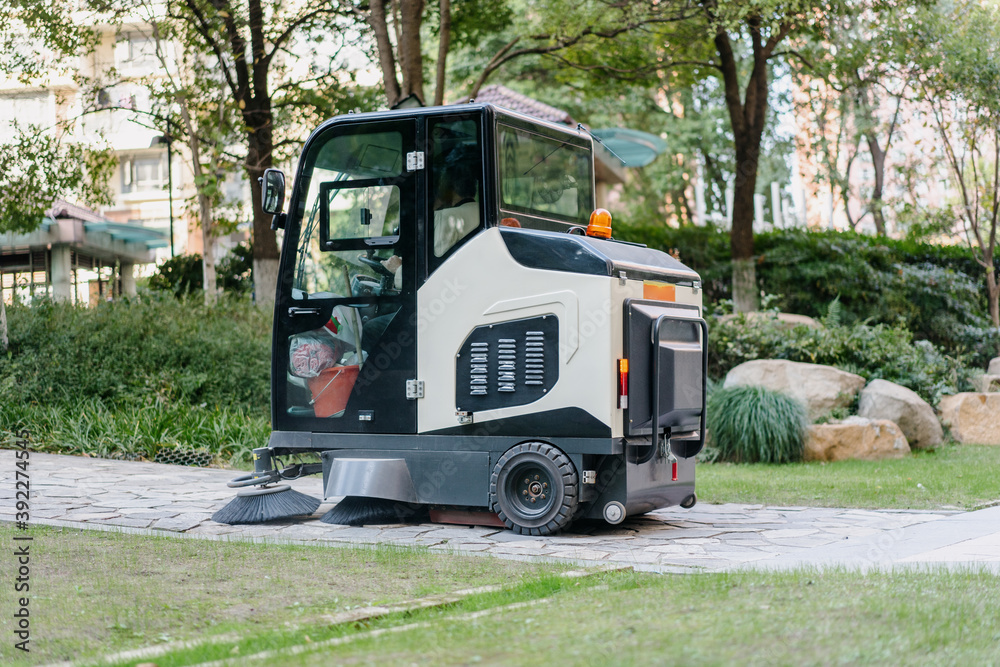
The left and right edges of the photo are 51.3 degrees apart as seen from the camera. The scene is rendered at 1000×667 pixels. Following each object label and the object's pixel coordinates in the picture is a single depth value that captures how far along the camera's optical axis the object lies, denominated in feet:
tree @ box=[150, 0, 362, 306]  50.14
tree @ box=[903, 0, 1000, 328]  52.19
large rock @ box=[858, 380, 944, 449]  40.29
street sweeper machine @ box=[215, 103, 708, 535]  22.38
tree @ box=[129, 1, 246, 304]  48.52
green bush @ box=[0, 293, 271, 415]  42.24
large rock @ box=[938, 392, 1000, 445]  42.86
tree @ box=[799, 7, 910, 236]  53.06
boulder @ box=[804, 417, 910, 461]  37.96
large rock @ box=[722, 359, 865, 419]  40.37
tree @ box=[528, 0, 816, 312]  52.06
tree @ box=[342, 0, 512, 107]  41.60
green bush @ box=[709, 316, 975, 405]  44.55
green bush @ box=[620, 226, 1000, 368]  59.47
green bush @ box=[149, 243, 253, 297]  68.03
